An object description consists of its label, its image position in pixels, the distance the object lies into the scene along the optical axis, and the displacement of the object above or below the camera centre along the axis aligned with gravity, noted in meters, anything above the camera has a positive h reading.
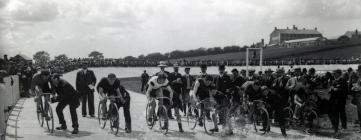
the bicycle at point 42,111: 10.97 -1.39
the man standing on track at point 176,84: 13.39 -0.84
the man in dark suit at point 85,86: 14.34 -0.90
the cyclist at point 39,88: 11.22 -0.77
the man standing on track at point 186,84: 14.89 -0.88
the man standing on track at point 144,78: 22.98 -1.03
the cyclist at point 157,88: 11.05 -0.76
